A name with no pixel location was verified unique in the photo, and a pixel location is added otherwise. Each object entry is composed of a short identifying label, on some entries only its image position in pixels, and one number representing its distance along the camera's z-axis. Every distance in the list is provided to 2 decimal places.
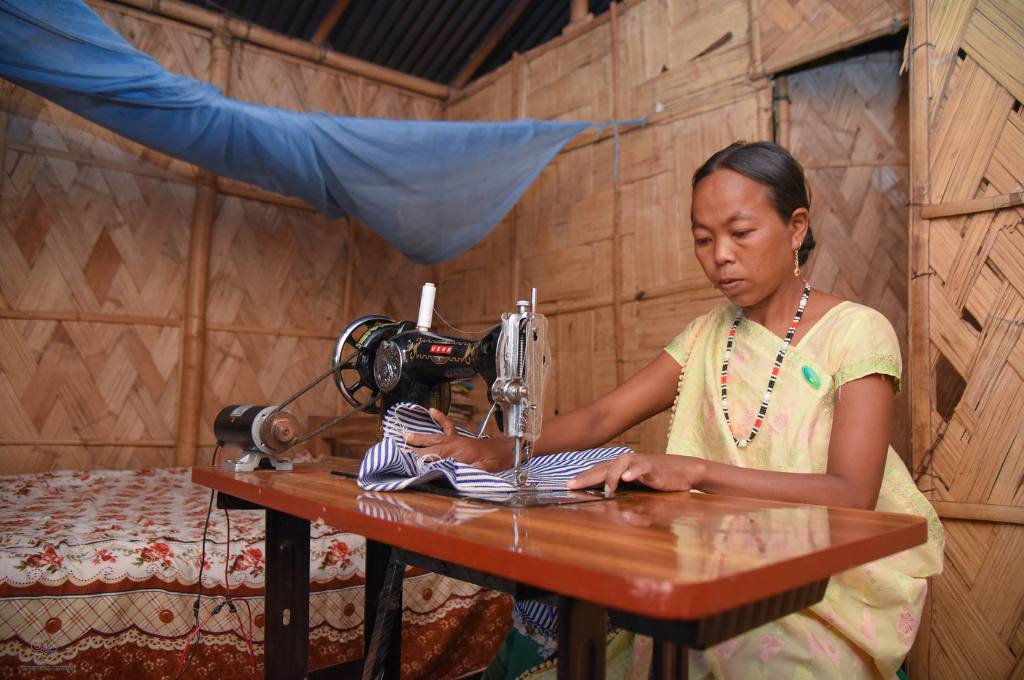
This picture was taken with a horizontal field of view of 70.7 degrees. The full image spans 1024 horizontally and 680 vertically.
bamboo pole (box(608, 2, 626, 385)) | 3.89
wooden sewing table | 0.65
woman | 1.22
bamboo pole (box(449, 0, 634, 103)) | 4.15
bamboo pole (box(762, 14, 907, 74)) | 2.84
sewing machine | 1.31
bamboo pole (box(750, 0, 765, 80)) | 3.33
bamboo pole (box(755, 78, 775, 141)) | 3.30
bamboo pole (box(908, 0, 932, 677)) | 2.35
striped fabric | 1.20
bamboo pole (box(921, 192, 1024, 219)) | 2.25
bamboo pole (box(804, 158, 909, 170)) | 3.60
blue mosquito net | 2.81
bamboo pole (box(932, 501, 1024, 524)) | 2.17
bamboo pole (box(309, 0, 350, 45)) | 4.52
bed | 1.95
